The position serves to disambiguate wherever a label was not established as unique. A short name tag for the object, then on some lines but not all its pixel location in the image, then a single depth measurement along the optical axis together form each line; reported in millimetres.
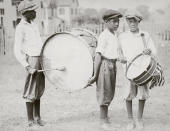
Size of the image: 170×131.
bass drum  6191
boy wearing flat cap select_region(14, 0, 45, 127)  6289
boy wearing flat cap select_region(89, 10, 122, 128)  6215
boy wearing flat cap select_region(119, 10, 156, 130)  6324
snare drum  6078
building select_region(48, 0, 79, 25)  57156
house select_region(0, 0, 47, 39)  41344
